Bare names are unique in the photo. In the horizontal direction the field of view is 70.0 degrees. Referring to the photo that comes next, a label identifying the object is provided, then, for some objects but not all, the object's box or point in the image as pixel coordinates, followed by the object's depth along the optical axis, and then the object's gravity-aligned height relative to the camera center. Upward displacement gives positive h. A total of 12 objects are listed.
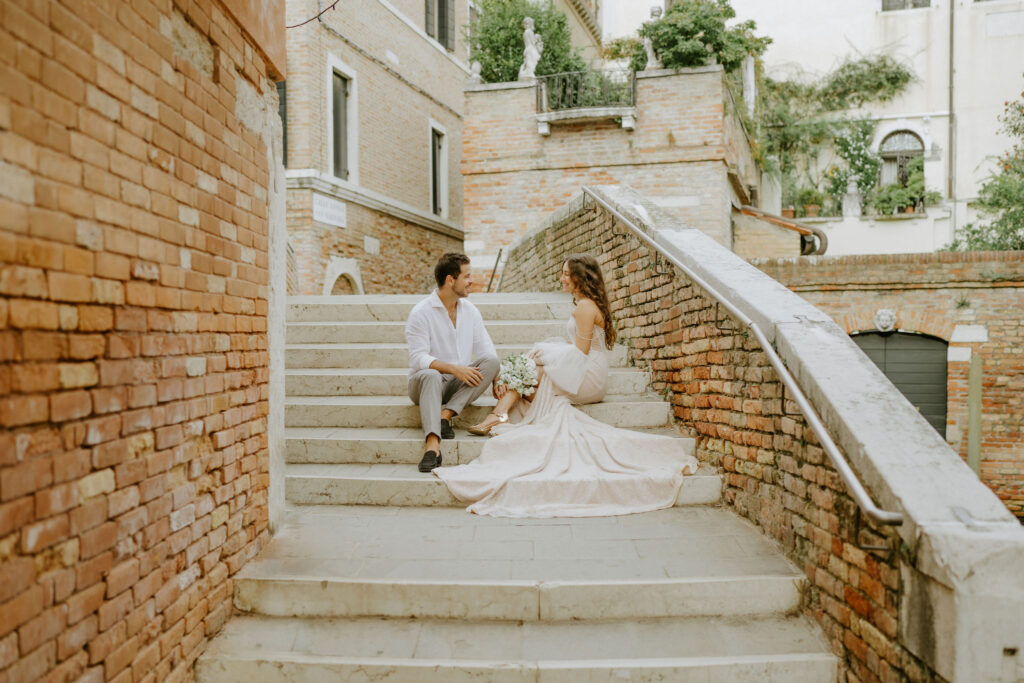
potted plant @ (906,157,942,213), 17.41 +3.45
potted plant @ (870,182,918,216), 17.77 +3.16
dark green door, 10.91 -0.54
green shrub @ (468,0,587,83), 13.33 +5.30
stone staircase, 2.67 -1.07
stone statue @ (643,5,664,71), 12.27 +4.62
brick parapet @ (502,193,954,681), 2.53 -0.56
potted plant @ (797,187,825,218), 18.23 +3.32
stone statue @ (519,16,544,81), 12.72 +4.84
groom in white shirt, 4.52 -0.13
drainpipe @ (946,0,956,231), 18.81 +4.59
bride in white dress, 3.92 -0.70
